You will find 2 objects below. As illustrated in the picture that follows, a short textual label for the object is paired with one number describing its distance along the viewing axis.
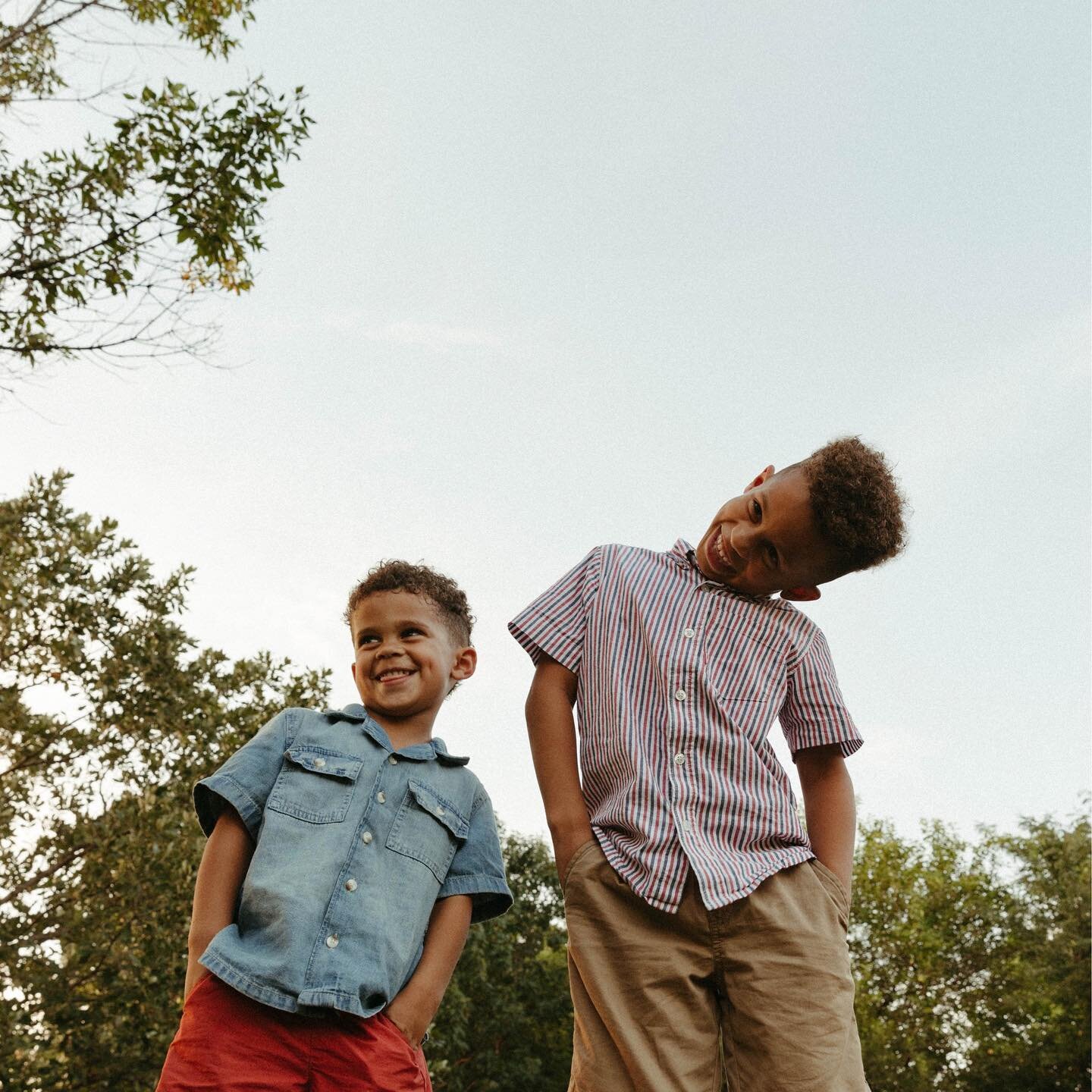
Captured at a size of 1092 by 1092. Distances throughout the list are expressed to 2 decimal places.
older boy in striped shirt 2.07
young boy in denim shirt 2.01
